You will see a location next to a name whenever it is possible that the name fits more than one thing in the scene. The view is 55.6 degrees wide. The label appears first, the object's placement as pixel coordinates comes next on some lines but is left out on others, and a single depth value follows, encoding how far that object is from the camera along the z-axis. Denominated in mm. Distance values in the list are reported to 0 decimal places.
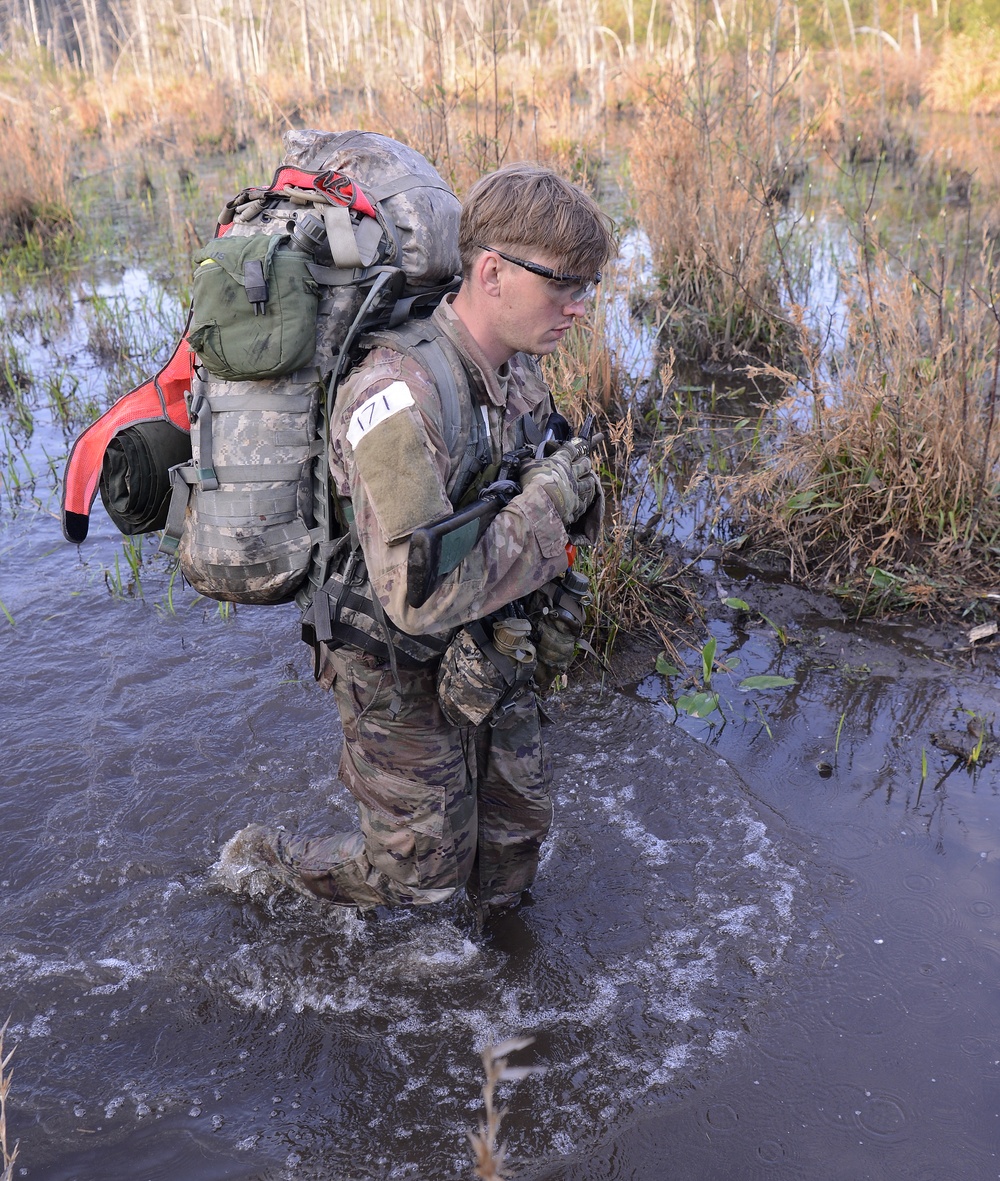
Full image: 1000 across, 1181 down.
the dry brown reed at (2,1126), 1412
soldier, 1919
